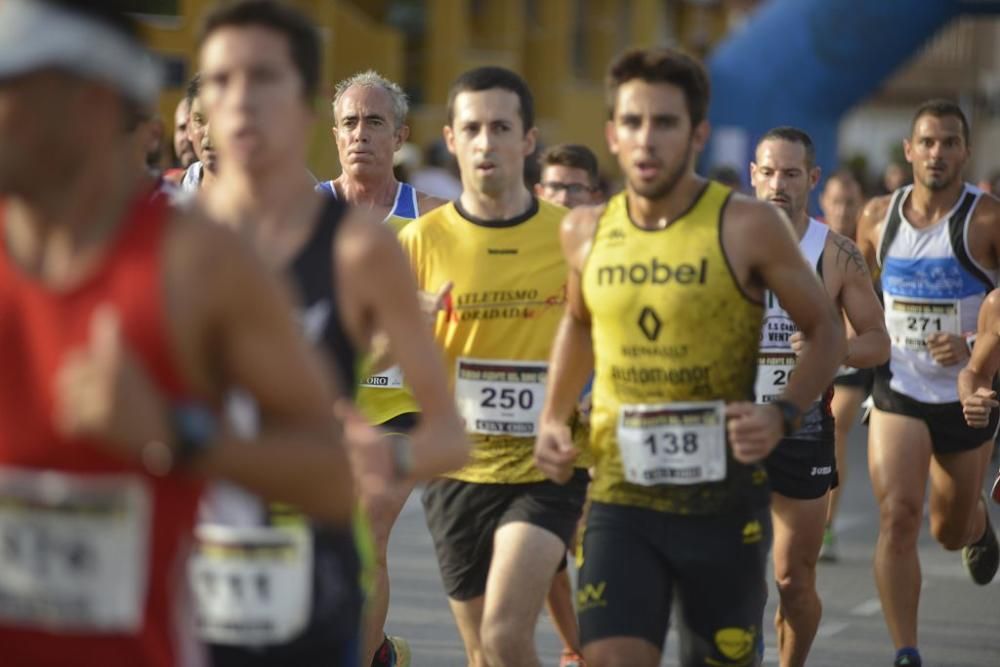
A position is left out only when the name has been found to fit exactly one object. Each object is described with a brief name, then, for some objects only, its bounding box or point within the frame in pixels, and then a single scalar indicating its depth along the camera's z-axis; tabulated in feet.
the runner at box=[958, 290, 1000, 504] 52.31
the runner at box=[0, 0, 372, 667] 18.06
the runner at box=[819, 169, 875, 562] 70.59
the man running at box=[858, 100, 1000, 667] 56.39
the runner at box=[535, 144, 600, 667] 63.82
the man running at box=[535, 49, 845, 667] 33.68
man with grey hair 46.57
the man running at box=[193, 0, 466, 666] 25.64
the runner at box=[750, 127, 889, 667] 47.47
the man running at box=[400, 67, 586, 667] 40.06
